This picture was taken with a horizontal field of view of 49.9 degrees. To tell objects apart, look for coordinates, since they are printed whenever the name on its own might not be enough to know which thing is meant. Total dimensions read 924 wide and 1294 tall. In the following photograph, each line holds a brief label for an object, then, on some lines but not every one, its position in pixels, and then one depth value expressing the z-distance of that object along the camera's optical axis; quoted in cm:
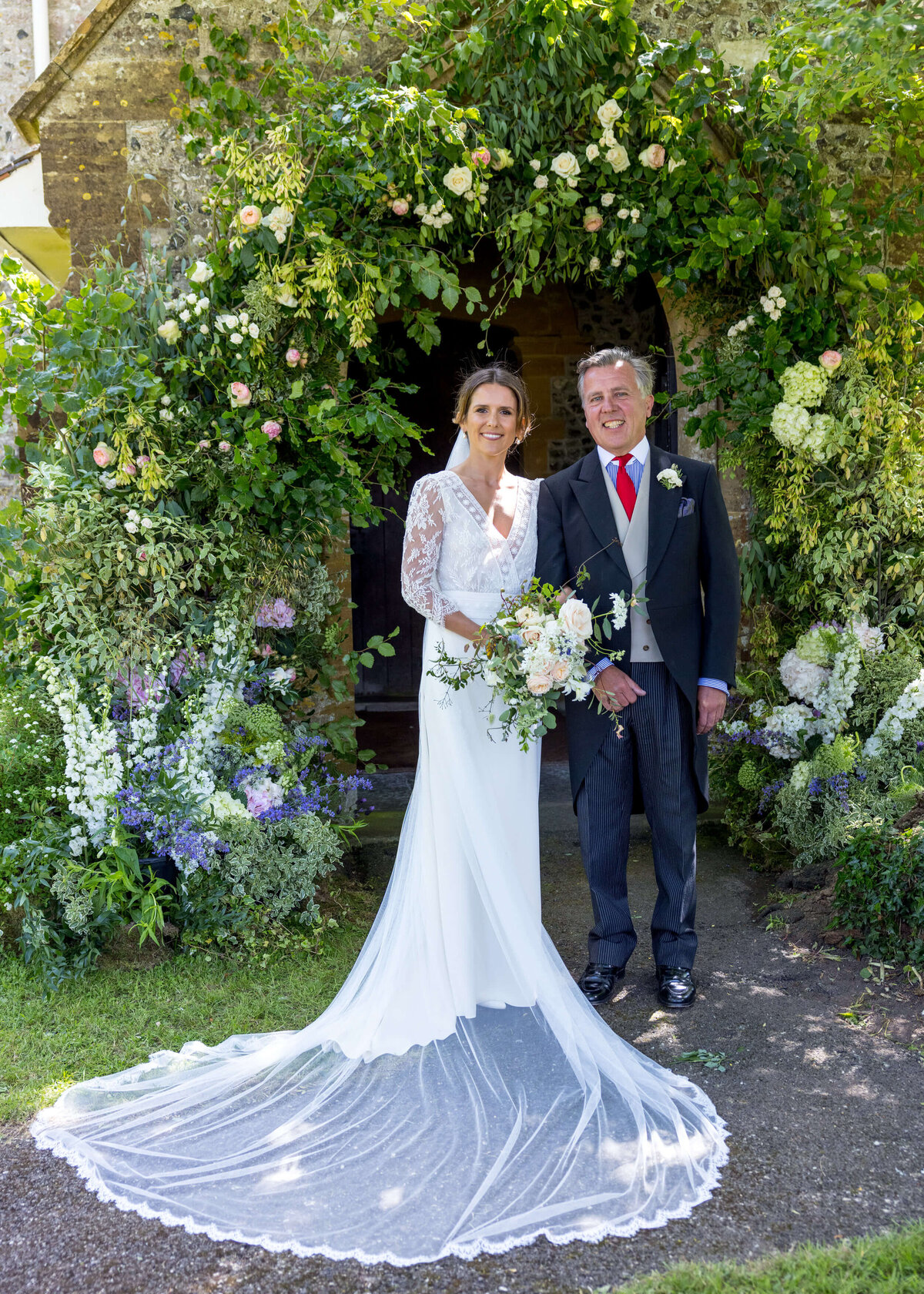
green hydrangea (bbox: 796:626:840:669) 412
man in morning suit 304
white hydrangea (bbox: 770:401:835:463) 407
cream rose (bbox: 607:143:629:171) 394
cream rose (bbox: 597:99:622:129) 384
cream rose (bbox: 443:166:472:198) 374
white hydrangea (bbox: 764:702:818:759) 411
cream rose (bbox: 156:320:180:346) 375
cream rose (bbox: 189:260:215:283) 377
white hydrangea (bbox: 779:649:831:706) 414
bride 206
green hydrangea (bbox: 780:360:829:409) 408
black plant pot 341
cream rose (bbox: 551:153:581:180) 387
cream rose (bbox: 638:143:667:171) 397
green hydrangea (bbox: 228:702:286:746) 368
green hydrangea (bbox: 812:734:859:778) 390
